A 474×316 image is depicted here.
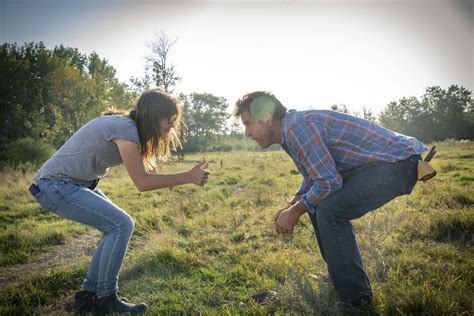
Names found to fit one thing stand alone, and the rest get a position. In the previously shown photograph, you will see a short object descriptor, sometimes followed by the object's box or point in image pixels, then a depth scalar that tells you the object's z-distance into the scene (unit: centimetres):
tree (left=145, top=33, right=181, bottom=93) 2625
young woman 279
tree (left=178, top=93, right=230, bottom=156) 5238
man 250
